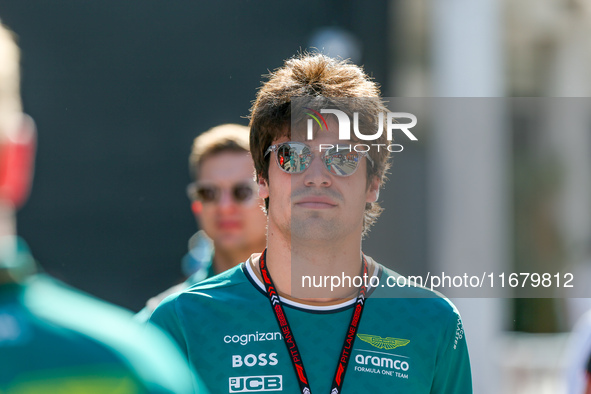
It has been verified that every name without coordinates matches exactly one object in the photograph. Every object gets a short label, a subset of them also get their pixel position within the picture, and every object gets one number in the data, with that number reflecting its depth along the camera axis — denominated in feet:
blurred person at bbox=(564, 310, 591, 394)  18.48
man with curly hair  14.40
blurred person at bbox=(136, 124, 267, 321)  22.06
